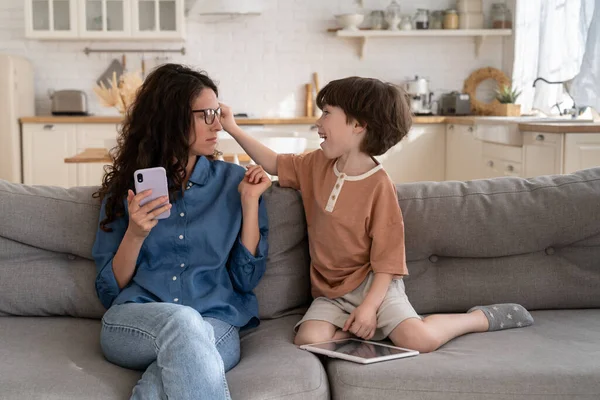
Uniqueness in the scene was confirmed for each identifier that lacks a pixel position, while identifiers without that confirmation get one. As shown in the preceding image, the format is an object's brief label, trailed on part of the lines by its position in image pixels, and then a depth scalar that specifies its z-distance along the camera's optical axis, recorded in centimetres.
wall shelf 663
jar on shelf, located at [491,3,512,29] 673
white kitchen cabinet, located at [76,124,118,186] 634
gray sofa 181
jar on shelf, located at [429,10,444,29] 674
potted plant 617
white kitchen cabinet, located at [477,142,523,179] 476
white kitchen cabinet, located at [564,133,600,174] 390
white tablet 183
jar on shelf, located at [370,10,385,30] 671
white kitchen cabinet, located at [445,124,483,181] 572
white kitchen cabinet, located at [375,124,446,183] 645
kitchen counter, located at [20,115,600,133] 613
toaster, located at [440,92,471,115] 661
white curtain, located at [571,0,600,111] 434
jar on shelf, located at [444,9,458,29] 670
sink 433
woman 198
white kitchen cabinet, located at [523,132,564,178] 401
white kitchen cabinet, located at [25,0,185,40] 650
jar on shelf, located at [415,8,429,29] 670
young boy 205
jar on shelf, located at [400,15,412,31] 666
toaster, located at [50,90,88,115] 651
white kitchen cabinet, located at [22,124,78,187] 638
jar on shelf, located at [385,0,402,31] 664
